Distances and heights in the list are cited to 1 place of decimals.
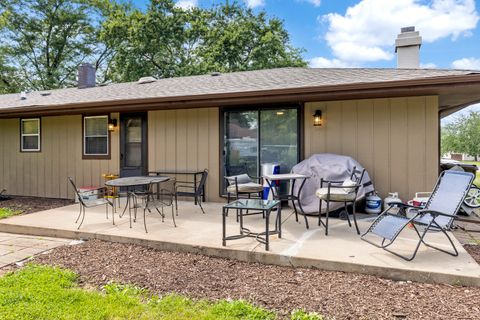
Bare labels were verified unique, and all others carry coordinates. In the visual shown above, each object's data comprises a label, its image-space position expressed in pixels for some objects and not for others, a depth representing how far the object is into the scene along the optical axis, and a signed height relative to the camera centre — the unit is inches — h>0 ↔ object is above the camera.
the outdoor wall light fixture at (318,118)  211.9 +27.1
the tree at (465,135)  878.4 +63.8
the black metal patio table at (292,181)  162.2 -12.5
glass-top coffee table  132.2 -21.8
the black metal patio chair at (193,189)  214.0 -23.7
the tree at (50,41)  711.1 +284.8
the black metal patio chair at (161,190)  249.8 -25.4
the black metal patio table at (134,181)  172.2 -12.9
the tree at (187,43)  656.4 +253.2
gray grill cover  184.5 -9.3
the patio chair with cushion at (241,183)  187.9 -16.0
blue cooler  211.6 -9.2
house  191.6 +25.6
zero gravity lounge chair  119.3 -22.5
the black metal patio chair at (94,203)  169.7 -24.6
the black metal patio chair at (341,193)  150.3 -17.5
